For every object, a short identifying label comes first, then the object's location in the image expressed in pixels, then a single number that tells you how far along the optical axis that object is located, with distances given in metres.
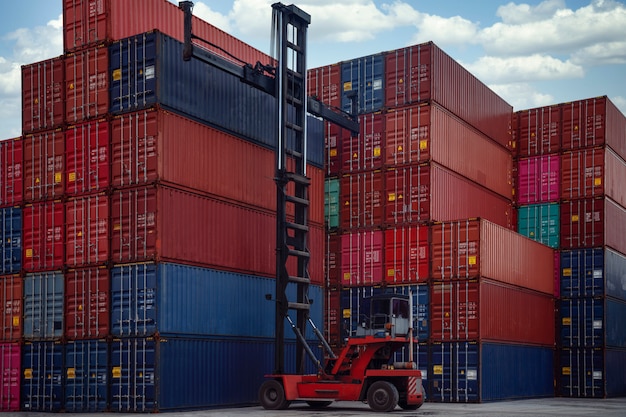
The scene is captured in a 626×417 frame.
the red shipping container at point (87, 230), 32.47
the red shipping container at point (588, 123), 44.78
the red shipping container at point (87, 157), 32.81
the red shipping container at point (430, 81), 39.06
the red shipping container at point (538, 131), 45.91
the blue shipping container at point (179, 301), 30.84
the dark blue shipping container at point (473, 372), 36.34
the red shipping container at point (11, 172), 35.47
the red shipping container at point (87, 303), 32.09
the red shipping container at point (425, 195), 38.59
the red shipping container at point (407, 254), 38.34
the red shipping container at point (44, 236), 33.72
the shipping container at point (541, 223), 45.31
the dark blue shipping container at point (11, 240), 35.00
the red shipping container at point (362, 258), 39.56
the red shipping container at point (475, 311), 36.69
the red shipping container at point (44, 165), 34.06
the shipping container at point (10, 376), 33.88
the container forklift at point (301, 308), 30.61
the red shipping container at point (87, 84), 33.16
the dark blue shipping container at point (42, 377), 32.75
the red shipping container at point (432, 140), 38.75
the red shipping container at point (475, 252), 37.00
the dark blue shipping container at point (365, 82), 40.56
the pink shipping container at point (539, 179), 45.56
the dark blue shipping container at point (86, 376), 31.56
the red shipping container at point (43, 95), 34.41
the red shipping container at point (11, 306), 34.41
